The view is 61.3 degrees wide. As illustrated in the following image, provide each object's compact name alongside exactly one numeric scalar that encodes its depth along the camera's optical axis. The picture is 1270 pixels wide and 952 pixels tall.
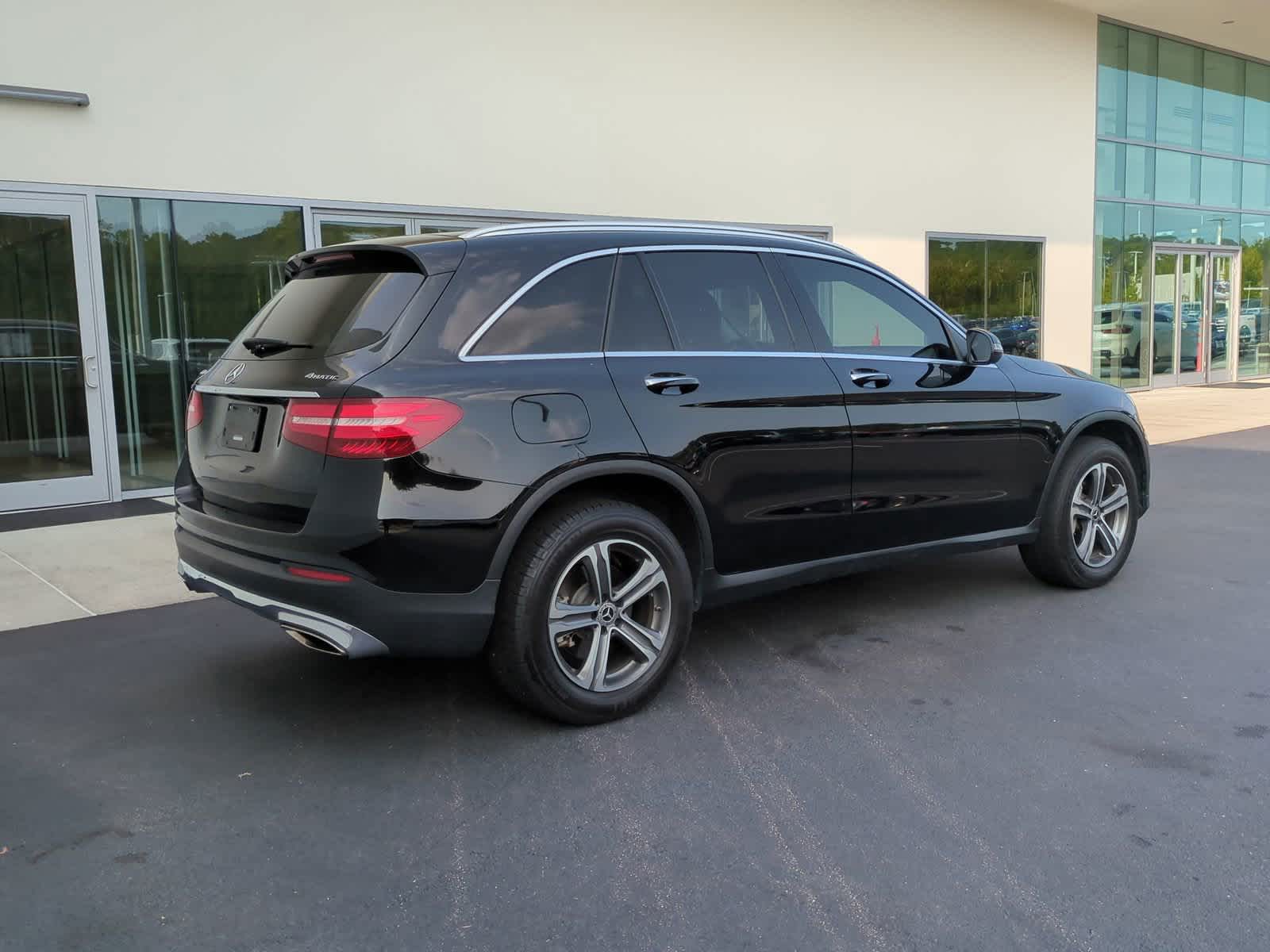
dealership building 8.39
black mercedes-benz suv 3.37
